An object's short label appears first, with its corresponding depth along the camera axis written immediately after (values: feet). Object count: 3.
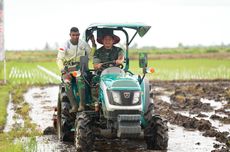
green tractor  48.29
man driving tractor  54.43
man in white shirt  54.63
